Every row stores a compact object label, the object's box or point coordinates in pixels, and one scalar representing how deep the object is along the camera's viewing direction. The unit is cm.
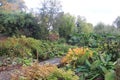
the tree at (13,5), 833
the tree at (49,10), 588
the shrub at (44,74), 236
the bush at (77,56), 302
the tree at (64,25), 608
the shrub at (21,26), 542
